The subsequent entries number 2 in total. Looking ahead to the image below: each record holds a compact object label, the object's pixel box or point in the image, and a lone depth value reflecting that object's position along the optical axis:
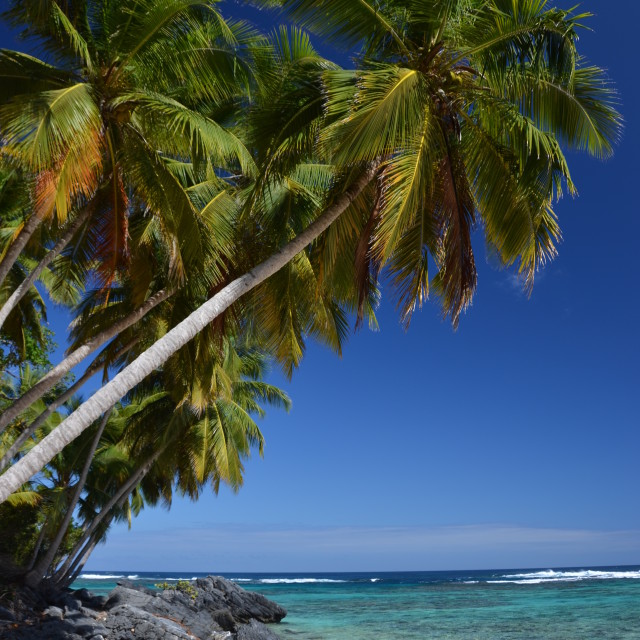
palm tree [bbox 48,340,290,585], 18.81
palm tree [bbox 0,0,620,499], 6.65
